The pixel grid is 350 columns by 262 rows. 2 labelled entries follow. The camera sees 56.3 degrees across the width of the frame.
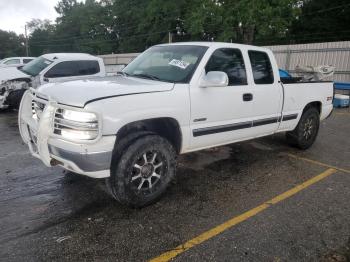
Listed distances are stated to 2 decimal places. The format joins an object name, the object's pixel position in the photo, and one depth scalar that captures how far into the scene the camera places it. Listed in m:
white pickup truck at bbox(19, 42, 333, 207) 3.29
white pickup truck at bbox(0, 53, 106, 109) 9.52
